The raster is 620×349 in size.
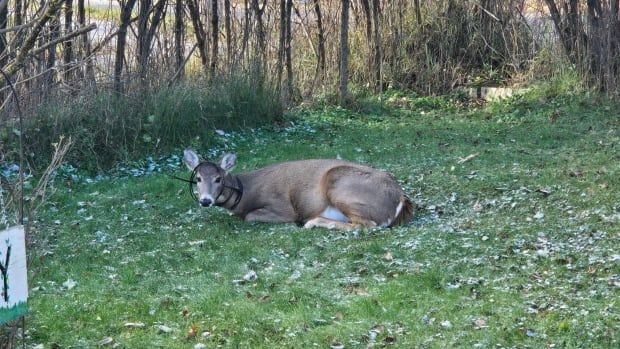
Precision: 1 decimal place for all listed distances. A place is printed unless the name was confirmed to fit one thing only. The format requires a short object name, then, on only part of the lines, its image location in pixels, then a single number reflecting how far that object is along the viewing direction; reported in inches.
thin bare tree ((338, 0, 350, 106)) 643.2
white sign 162.6
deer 361.1
